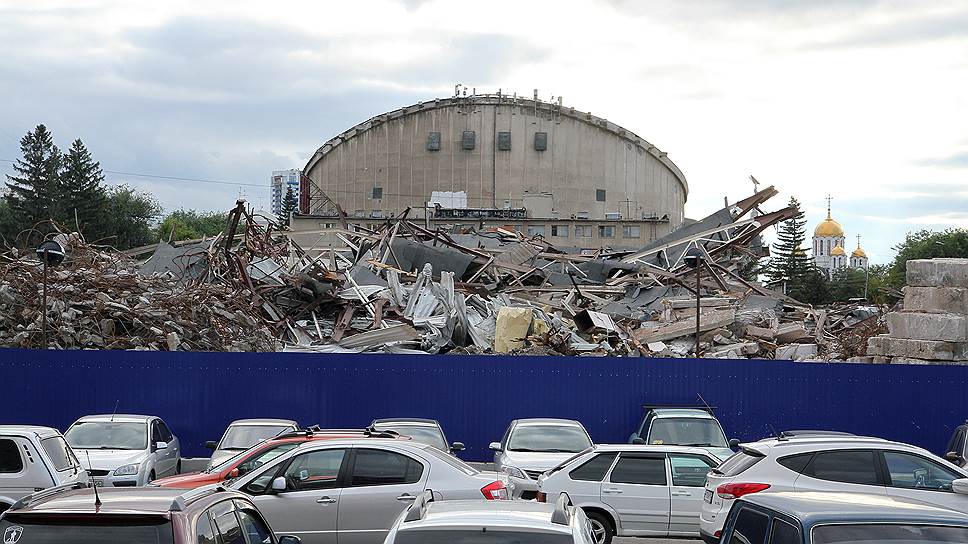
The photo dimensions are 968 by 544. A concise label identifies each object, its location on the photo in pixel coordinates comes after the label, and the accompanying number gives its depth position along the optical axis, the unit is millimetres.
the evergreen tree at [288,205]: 109212
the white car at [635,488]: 13281
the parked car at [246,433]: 17516
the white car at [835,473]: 11477
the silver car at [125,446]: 16422
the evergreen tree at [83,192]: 79812
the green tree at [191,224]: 117175
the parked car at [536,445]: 16016
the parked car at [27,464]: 11969
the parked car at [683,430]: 18047
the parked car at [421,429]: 16906
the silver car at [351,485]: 11031
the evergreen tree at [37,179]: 79875
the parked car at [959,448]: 15331
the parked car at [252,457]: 12305
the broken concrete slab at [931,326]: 23375
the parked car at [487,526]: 5762
